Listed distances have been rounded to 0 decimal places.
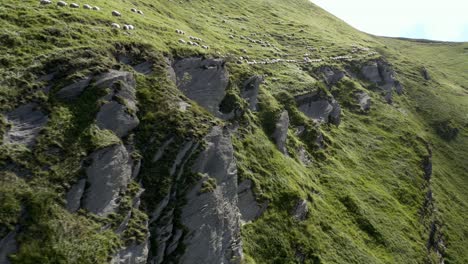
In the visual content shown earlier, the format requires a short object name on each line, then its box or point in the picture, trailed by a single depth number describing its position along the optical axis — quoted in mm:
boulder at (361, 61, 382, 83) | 119875
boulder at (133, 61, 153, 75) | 43812
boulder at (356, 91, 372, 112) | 98462
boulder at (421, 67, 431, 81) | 153175
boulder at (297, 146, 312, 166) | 62894
